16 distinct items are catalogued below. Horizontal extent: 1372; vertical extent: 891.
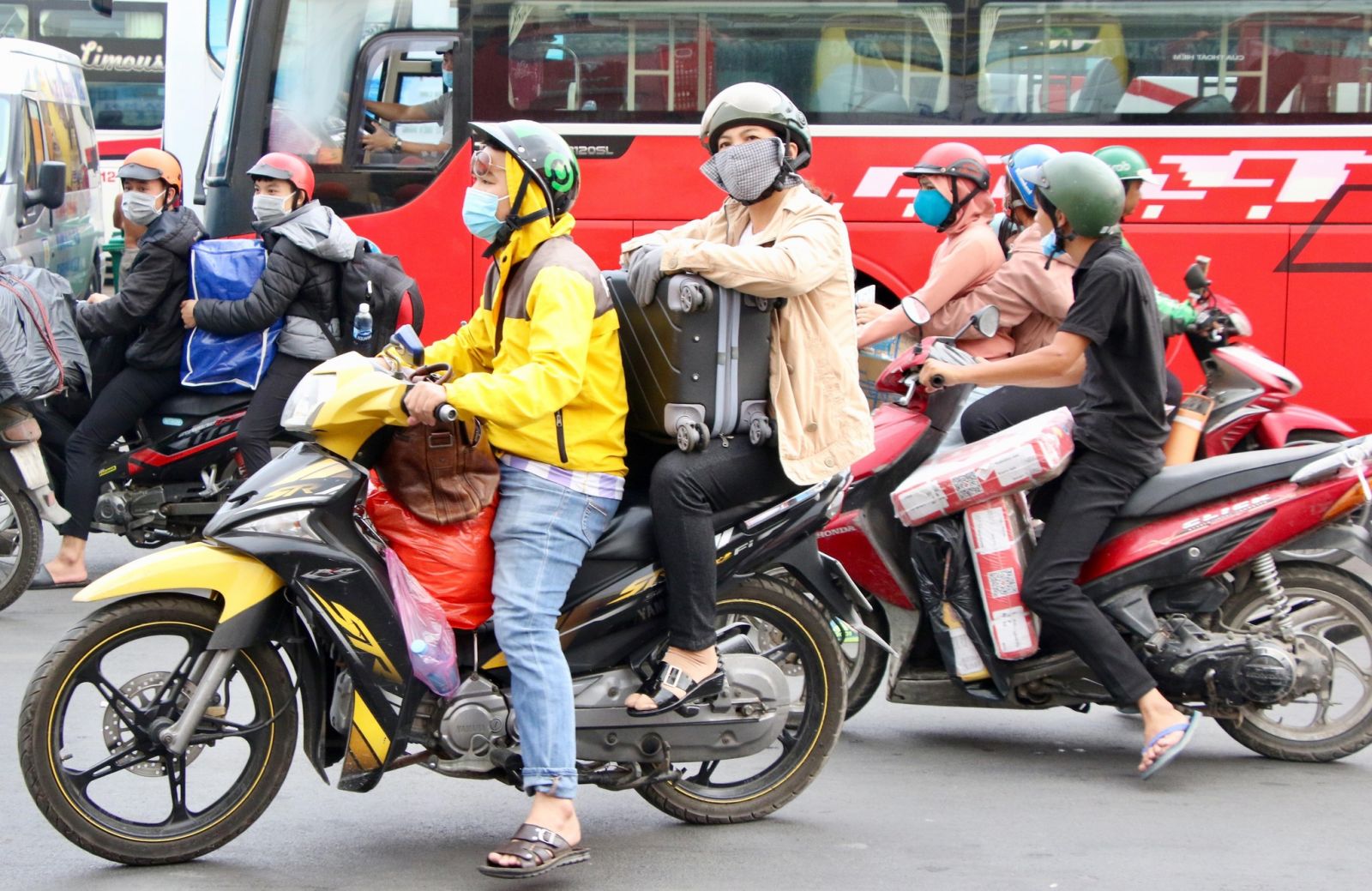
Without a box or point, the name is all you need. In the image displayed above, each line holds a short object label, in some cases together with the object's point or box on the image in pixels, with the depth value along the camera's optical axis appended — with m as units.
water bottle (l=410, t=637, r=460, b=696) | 7.57
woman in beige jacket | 7.99
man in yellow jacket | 7.50
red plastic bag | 7.78
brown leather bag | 7.67
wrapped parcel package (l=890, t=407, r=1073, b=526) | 9.54
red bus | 18.89
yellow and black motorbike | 7.47
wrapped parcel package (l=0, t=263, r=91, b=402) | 13.58
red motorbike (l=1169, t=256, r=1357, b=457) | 11.74
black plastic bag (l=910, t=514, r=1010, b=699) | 9.76
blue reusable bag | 14.37
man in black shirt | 9.29
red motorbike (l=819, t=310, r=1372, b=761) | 9.55
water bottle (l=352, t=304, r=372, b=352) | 10.02
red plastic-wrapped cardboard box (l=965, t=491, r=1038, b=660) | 9.64
